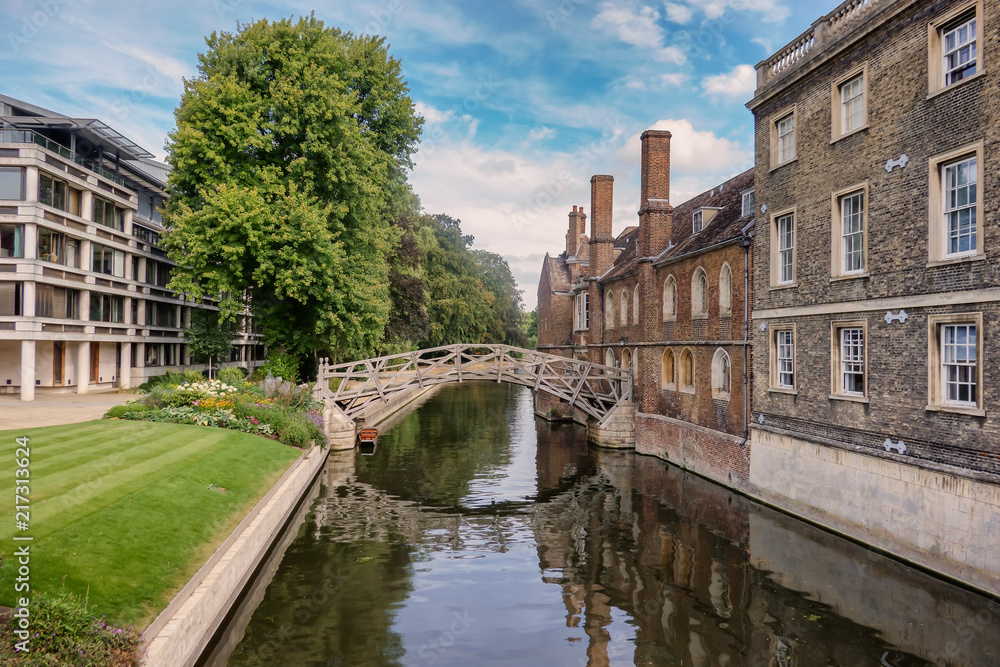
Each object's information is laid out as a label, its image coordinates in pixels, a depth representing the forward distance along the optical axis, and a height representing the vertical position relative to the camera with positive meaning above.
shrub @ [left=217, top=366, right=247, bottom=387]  25.38 -1.16
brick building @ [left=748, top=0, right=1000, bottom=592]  11.52 +1.57
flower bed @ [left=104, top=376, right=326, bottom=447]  19.48 -2.01
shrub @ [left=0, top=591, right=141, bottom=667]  6.27 -3.10
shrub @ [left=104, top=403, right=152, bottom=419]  19.00 -1.94
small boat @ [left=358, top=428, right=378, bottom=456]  26.95 -3.95
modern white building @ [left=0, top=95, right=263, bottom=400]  28.44 +4.70
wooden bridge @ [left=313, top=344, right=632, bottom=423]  27.33 -1.27
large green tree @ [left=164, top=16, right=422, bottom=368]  25.03 +7.20
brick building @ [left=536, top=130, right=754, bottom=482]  20.62 +1.63
